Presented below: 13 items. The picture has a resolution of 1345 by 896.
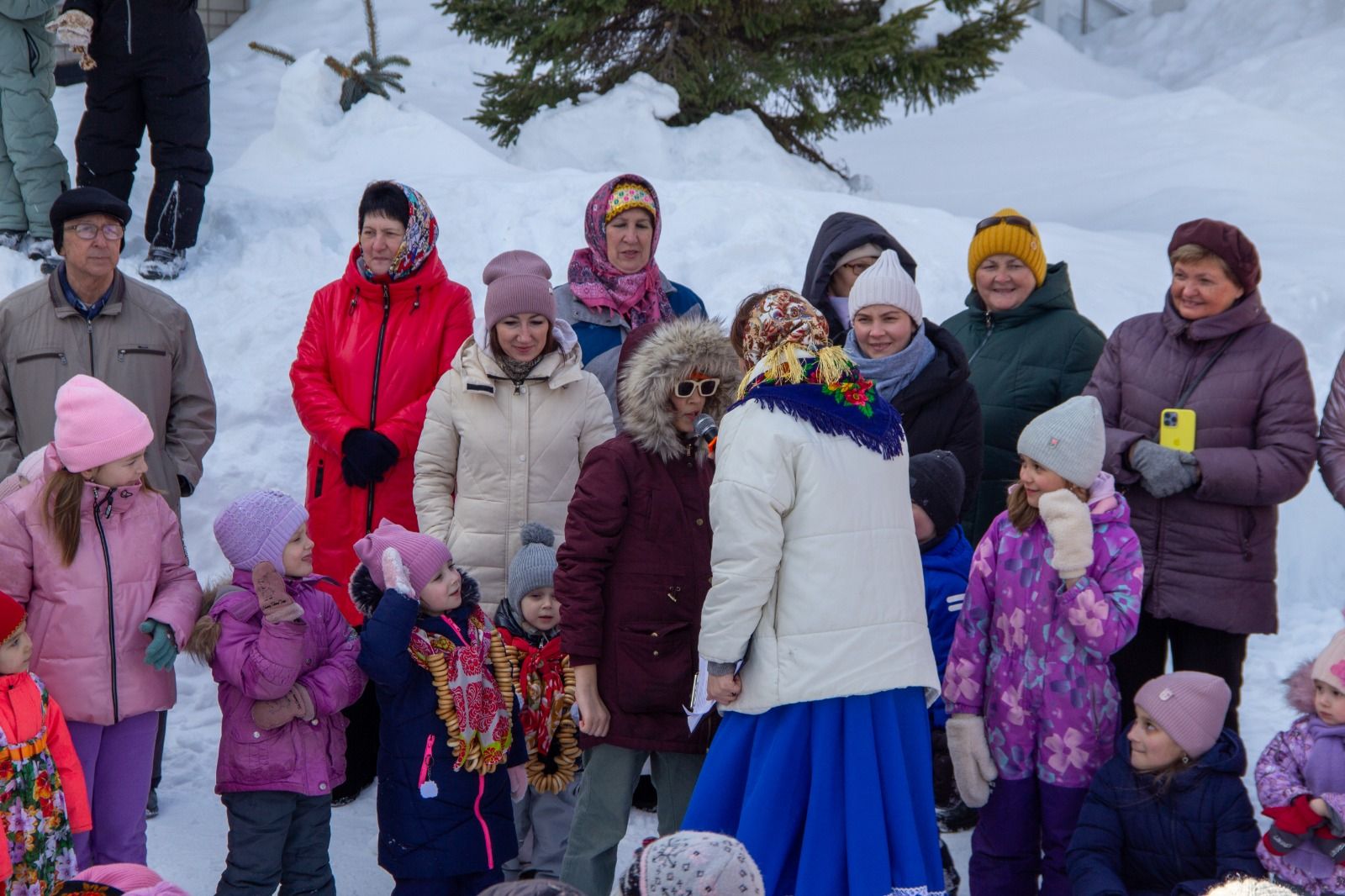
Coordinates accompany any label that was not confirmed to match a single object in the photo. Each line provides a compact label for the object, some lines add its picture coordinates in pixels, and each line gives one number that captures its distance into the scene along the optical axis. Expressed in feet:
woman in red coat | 35.14
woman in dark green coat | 35.06
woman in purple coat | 30.40
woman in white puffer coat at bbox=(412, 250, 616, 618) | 32.42
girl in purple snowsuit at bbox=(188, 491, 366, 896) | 27.22
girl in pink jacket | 27.53
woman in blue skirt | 24.30
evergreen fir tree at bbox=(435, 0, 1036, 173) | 69.92
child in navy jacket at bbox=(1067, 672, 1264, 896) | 26.76
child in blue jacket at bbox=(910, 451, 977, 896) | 29.91
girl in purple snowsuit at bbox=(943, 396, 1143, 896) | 28.17
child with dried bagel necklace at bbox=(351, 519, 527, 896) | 28.19
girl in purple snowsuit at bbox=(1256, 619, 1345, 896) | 25.77
